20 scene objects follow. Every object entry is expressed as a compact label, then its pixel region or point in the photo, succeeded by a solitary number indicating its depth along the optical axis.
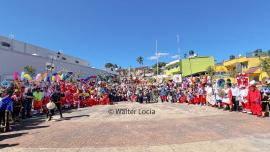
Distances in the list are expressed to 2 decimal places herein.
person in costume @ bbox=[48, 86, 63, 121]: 7.52
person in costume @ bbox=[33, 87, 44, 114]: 9.19
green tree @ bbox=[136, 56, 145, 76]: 79.22
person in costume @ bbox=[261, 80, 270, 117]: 7.59
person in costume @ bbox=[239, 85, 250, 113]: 8.28
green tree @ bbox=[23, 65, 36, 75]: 21.09
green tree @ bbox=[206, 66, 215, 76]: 29.76
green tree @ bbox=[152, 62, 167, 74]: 74.49
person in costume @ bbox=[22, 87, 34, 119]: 8.26
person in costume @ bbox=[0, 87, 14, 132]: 6.01
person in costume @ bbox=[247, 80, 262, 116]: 7.37
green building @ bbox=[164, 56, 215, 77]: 37.12
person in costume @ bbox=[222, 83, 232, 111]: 8.80
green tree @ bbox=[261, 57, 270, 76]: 22.46
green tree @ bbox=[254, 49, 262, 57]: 29.22
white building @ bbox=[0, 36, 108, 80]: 19.19
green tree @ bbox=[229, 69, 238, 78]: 25.67
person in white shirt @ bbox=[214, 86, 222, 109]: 9.70
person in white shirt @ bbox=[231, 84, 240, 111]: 8.64
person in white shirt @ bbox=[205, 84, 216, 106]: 10.40
